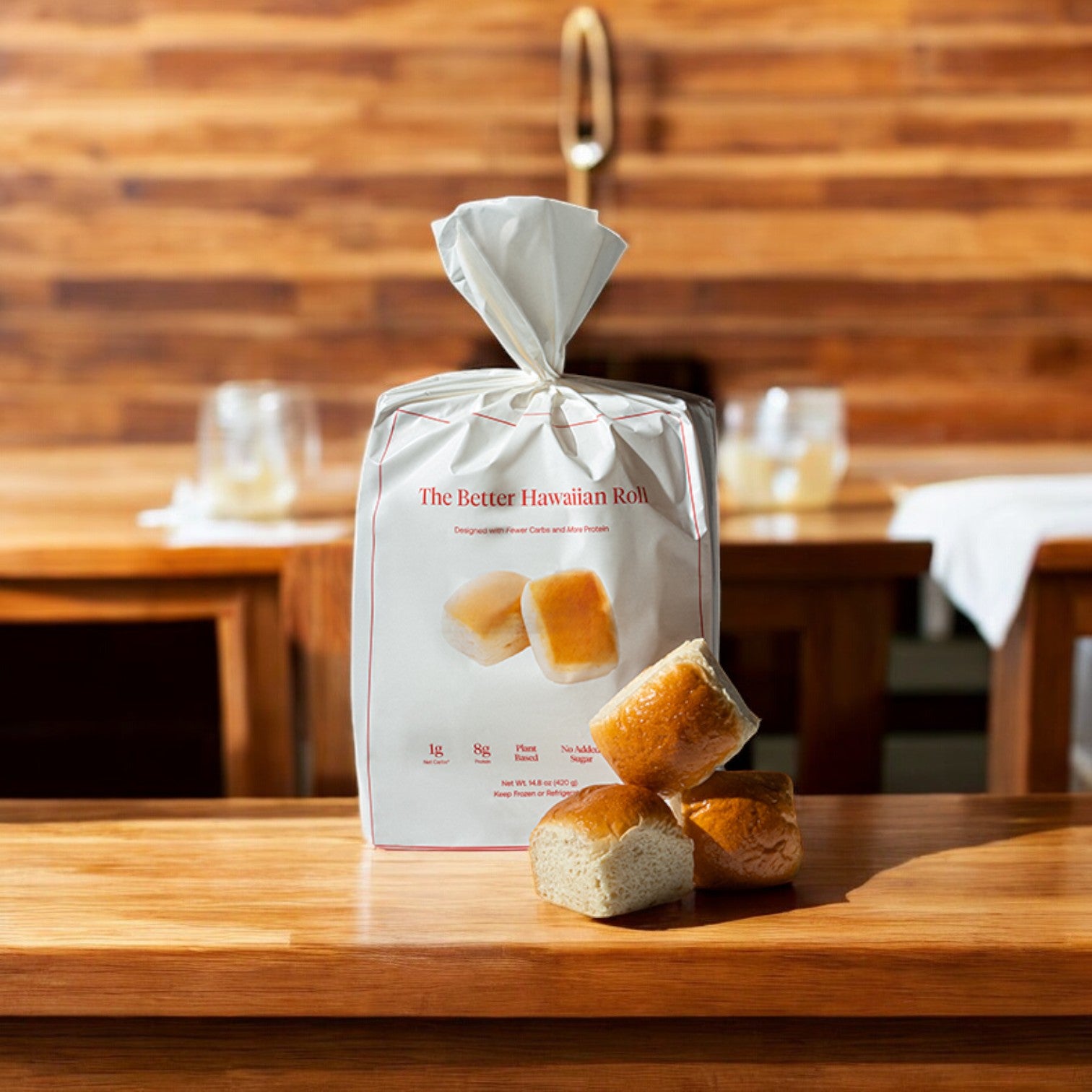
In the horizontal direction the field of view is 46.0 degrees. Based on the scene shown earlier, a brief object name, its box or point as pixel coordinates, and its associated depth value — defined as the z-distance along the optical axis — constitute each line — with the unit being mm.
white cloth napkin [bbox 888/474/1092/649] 1271
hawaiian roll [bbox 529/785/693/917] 638
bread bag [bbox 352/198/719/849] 722
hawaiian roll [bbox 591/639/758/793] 666
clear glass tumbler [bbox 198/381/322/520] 1453
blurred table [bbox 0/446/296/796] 1276
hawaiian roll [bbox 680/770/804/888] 676
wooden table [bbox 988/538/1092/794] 1255
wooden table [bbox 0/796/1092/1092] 620
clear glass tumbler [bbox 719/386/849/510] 1505
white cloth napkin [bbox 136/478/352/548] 1293
